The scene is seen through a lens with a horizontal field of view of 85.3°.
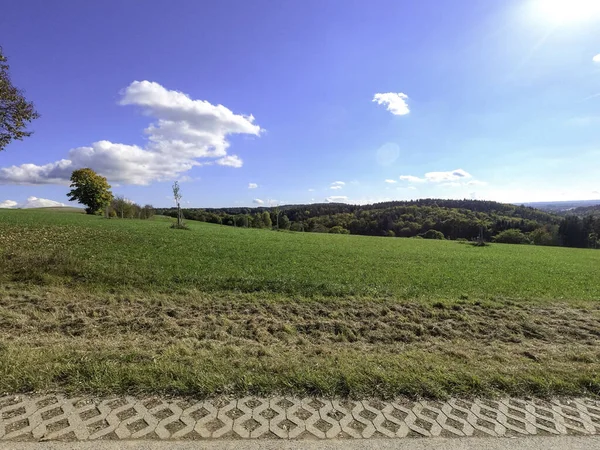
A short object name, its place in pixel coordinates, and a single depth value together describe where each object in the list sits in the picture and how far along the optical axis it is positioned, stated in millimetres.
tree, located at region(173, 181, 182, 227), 43781
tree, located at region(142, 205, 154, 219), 68412
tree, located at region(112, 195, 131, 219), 66875
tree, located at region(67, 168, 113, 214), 63125
